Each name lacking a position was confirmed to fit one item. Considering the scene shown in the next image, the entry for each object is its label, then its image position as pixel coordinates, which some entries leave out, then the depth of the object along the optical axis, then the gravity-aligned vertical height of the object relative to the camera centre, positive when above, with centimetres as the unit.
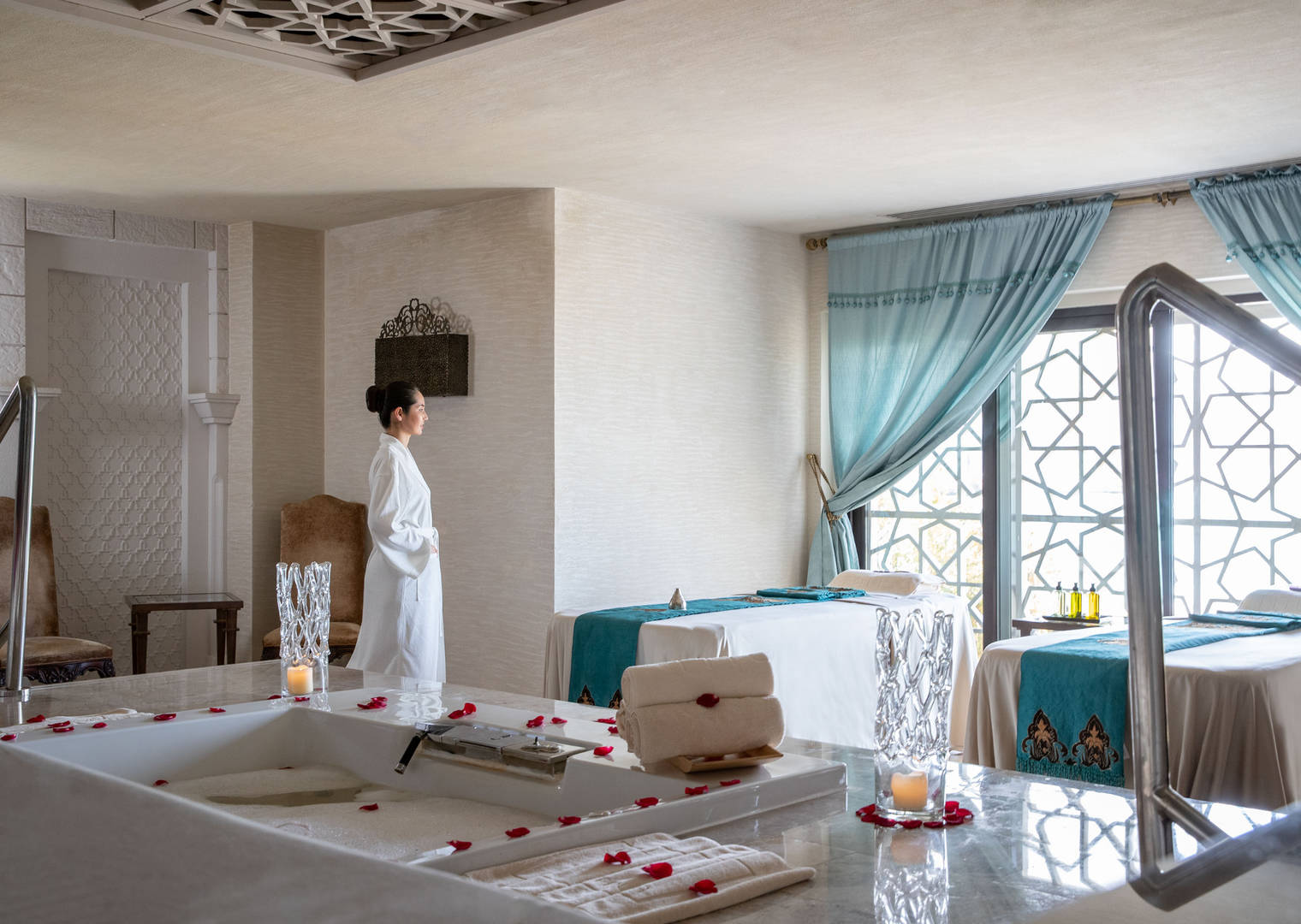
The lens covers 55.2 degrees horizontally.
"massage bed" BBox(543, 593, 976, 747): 416 -55
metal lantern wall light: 560 +67
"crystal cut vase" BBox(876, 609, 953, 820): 132 -24
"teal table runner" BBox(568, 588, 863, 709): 432 -55
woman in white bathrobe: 454 -24
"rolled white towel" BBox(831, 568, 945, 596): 534 -40
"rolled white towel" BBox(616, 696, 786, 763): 151 -29
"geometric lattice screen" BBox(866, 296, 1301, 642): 525 +2
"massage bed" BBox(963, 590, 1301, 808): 306 -60
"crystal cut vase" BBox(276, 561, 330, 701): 223 -24
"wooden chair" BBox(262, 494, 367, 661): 598 -23
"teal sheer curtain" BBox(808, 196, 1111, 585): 565 +80
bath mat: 103 -34
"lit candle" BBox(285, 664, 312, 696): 220 -33
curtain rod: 530 +125
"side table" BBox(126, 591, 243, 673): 541 -52
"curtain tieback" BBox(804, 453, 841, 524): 651 +9
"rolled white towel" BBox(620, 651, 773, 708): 153 -23
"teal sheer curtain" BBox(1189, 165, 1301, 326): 488 +105
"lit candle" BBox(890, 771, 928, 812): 132 -32
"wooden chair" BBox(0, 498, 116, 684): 492 -55
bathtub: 130 -36
